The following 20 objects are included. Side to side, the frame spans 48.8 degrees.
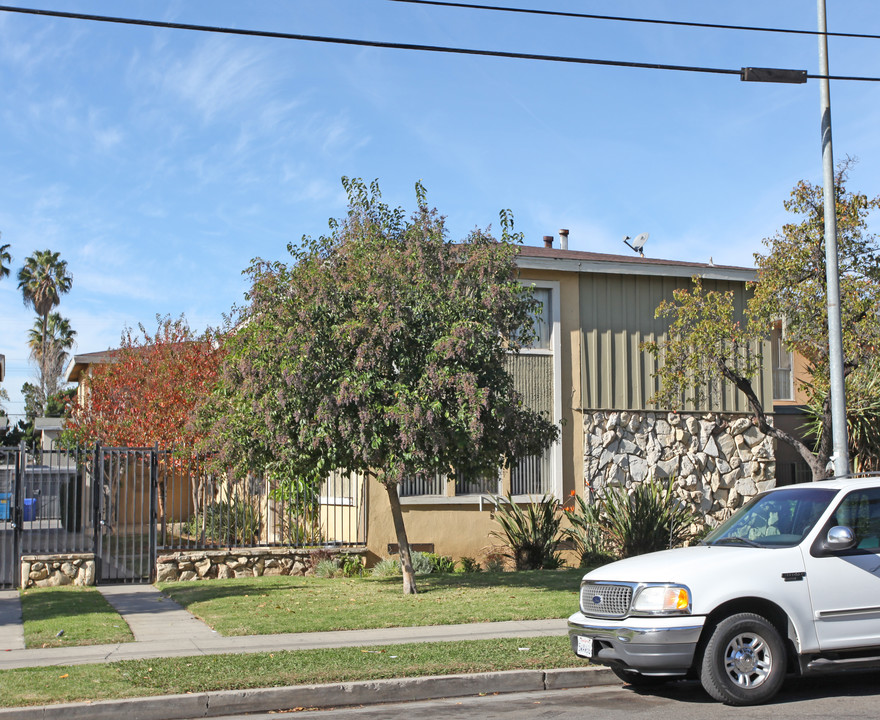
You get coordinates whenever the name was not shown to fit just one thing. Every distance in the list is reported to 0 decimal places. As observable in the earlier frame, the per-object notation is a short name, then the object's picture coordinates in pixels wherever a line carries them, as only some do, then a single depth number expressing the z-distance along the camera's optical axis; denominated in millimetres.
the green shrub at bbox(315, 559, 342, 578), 16234
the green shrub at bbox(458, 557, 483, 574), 17422
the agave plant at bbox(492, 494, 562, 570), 17484
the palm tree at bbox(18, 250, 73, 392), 59031
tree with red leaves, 22156
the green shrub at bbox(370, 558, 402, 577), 16141
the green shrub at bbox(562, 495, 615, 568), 17688
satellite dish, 26344
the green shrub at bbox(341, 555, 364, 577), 16438
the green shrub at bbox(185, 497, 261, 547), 16188
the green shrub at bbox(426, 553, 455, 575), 17000
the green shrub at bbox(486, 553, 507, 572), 17562
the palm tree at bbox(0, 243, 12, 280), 56969
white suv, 7391
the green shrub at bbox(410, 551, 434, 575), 16125
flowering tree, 12344
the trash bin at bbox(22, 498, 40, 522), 19594
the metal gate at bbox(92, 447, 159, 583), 15195
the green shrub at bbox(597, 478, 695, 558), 17391
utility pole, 12039
